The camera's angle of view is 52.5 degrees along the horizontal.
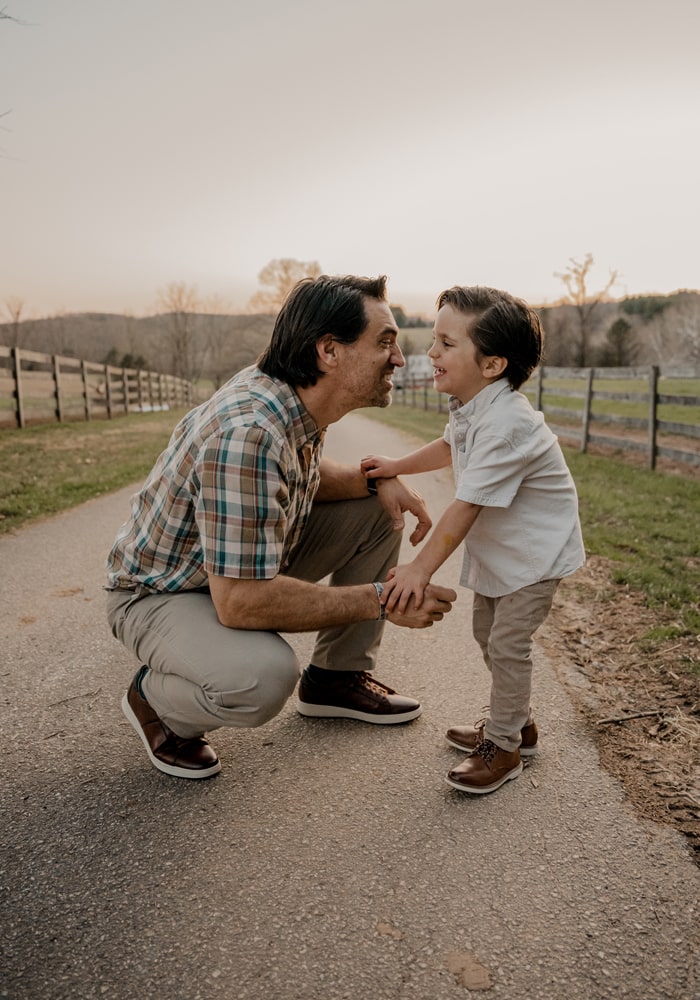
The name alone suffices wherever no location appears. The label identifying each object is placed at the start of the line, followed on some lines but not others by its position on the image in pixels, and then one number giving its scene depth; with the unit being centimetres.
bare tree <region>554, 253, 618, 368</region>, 5206
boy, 241
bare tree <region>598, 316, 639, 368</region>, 5438
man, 228
